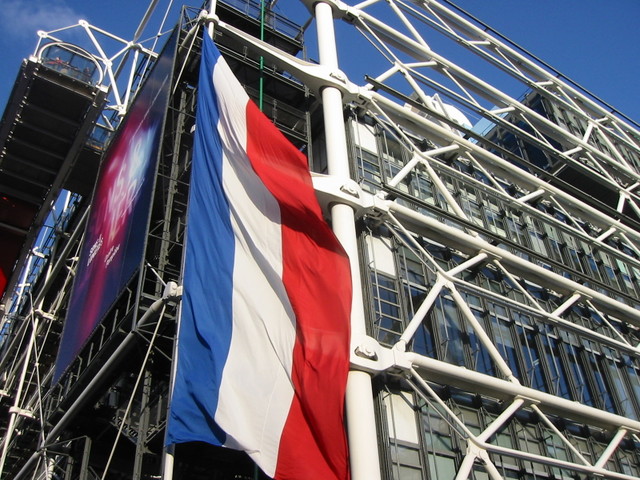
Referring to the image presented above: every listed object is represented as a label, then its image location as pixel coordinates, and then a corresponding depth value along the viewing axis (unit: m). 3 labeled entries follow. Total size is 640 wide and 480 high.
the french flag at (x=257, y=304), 11.08
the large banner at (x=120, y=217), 17.44
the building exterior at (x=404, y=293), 14.48
